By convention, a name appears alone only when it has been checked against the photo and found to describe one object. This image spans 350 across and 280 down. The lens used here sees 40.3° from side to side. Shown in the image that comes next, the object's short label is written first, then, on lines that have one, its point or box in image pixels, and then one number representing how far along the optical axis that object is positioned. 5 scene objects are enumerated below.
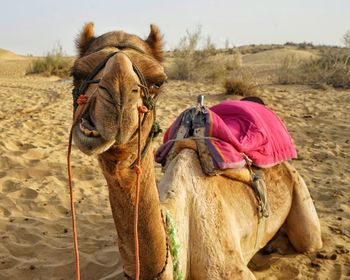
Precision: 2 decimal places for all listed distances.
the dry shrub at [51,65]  20.77
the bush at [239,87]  12.52
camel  1.72
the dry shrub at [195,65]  16.12
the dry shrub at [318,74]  15.59
